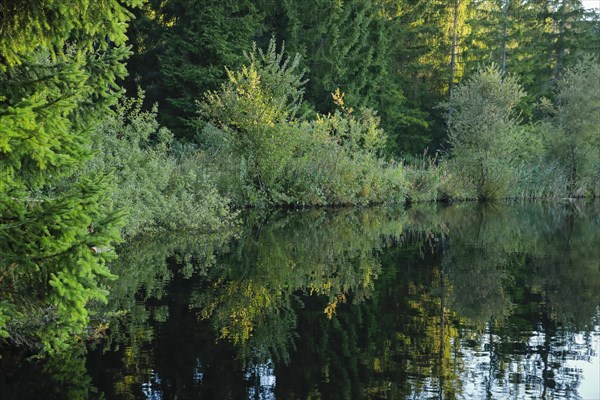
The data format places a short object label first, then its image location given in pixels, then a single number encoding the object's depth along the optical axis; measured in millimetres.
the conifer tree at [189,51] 35562
